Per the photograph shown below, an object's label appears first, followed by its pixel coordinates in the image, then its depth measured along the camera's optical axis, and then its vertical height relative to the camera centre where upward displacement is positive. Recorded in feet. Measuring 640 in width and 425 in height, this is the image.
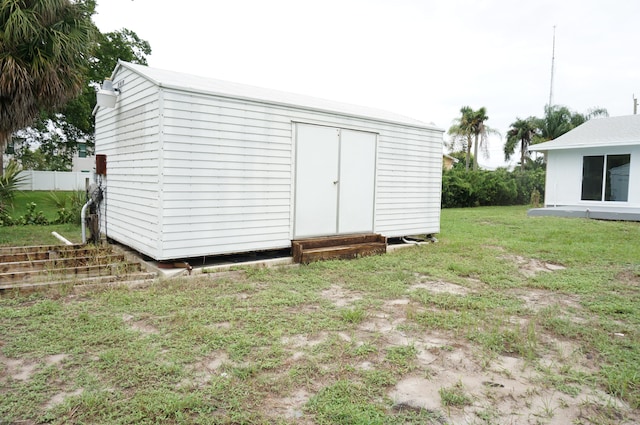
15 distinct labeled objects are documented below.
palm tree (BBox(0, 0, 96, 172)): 22.36 +7.38
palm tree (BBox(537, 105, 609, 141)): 85.51 +16.08
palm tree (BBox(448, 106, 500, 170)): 90.89 +14.77
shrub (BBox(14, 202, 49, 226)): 33.04 -3.33
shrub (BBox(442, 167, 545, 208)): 62.39 +0.92
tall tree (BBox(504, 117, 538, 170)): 91.66 +13.67
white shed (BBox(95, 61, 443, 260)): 16.81 +0.96
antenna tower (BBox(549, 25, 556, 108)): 99.01 +34.70
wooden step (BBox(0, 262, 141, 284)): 15.10 -3.77
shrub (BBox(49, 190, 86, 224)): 32.78 -2.22
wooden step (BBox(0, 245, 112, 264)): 18.33 -3.57
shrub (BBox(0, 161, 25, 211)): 25.85 -0.34
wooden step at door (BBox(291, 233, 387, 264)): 20.18 -3.23
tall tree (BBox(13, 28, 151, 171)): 65.90 +11.07
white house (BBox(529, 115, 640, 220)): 42.34 +2.79
